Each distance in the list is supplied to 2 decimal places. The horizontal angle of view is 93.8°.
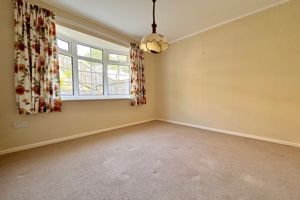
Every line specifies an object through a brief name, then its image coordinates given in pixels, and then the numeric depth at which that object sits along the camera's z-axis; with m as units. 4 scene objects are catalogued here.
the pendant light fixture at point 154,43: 2.00
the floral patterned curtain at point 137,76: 3.96
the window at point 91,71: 3.14
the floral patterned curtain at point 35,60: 2.21
